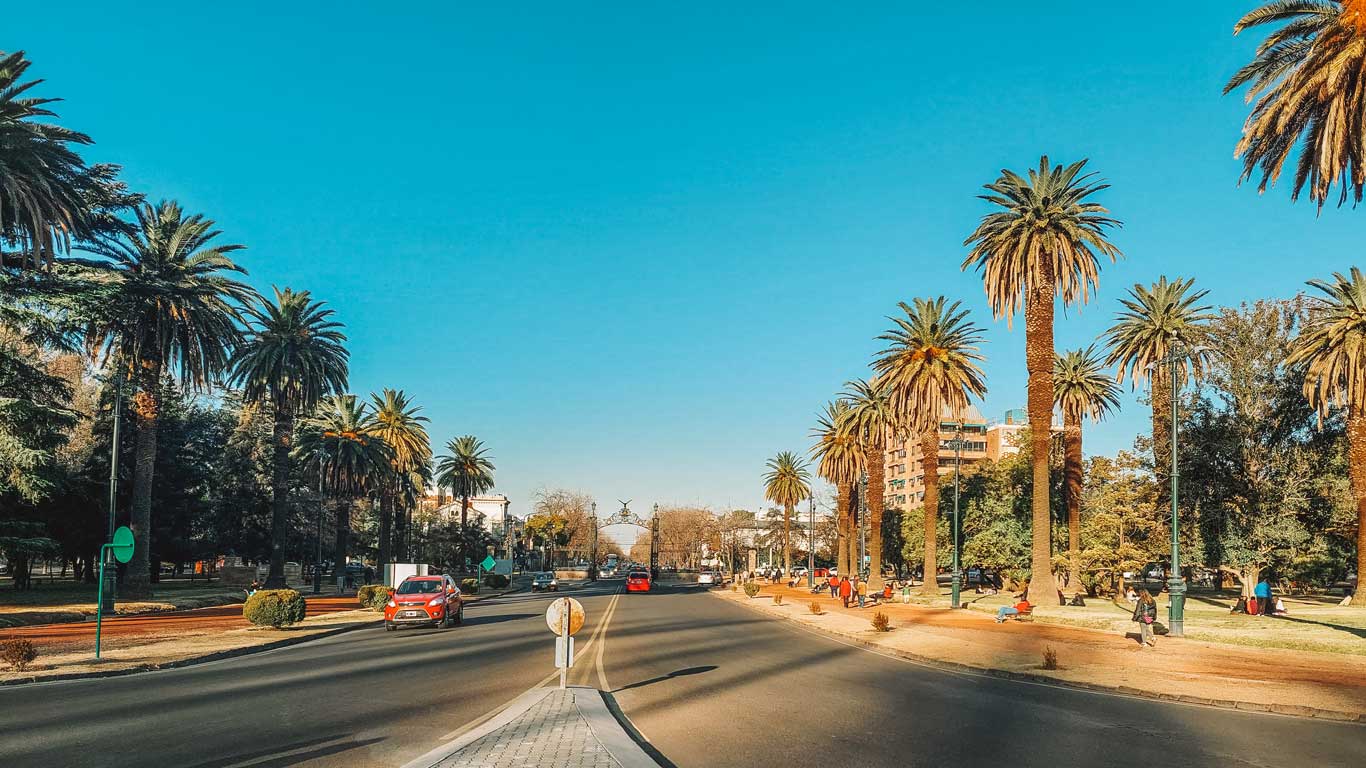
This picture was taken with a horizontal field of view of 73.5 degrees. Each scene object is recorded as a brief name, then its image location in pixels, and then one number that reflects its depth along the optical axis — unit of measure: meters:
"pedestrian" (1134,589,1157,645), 26.35
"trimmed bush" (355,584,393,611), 41.84
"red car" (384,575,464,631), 31.45
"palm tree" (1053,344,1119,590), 56.66
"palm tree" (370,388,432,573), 68.81
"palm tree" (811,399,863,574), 68.44
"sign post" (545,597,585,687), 13.96
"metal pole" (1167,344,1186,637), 28.45
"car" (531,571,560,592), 73.94
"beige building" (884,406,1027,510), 142.00
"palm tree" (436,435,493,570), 88.81
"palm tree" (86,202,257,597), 42.81
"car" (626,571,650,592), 72.44
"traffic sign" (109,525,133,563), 21.30
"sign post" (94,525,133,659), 21.30
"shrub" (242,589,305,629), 29.94
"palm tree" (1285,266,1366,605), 39.56
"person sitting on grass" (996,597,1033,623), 37.06
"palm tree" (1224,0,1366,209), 20.25
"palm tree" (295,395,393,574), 61.97
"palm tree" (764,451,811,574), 89.12
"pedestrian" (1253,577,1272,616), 36.53
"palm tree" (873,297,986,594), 51.16
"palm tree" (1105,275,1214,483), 50.91
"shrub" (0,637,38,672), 18.08
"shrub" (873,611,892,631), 31.39
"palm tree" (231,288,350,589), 55.94
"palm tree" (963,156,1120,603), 42.09
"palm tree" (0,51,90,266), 32.62
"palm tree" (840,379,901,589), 59.53
